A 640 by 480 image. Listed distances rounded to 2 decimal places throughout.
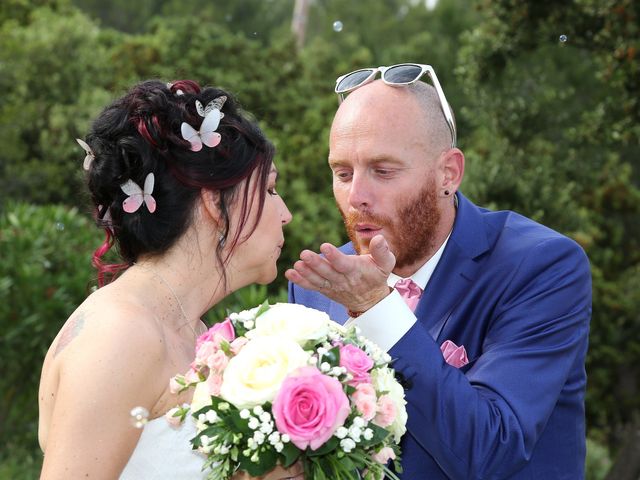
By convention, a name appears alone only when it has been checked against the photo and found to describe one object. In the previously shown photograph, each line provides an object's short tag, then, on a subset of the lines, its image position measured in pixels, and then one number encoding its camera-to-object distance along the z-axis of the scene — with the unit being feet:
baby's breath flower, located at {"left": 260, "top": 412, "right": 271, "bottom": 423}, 9.37
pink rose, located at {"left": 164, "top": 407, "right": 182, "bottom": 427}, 10.09
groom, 10.82
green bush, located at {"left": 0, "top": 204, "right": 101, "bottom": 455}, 30.73
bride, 10.32
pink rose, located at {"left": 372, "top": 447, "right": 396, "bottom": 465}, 9.96
